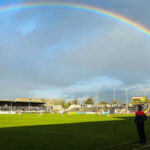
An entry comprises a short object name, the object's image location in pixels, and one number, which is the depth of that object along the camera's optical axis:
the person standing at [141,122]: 11.27
